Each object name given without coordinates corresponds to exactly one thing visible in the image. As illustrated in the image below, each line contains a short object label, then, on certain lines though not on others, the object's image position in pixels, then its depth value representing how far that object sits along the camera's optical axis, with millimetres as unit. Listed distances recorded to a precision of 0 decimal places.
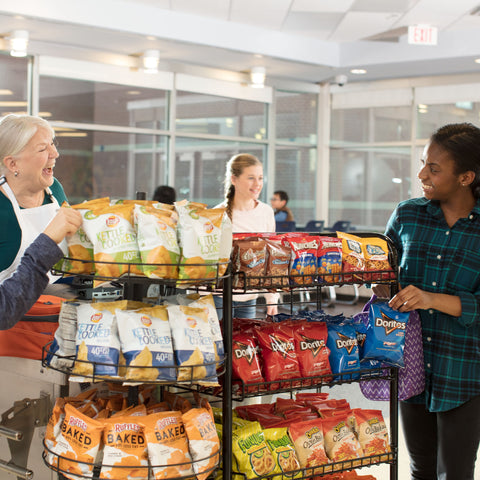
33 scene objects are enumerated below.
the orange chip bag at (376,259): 1962
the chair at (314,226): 9762
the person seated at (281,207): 8610
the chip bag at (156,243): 1512
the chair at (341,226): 9633
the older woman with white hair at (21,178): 2018
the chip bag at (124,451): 1517
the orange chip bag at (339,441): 1945
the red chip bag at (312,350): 1854
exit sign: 8164
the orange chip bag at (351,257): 1904
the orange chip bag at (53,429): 1614
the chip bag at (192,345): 1537
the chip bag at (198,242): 1542
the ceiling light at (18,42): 7707
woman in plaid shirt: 1989
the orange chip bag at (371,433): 2018
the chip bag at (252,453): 1762
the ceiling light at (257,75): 9812
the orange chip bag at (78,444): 1537
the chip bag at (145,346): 1500
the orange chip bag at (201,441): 1567
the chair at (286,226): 8120
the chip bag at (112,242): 1518
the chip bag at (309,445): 1889
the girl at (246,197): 4324
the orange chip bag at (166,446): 1527
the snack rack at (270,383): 1652
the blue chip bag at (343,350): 1916
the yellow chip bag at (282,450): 1826
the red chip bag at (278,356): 1791
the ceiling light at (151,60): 8766
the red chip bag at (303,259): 1792
